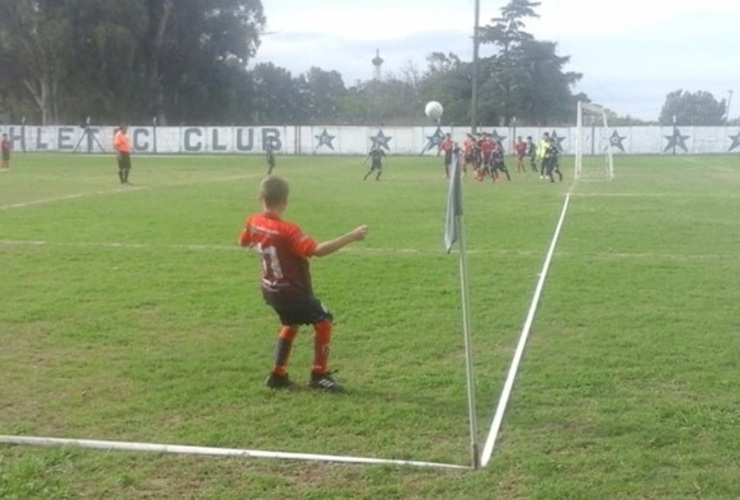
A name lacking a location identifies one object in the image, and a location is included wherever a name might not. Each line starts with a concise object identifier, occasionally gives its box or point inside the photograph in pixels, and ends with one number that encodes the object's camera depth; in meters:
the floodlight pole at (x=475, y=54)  50.12
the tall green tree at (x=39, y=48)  66.94
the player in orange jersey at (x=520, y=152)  40.84
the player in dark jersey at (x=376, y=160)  33.97
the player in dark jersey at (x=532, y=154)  41.06
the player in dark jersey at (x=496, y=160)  35.06
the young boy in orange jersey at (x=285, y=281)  6.91
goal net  36.06
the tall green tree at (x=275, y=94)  90.31
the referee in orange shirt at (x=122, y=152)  29.17
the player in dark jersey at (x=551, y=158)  33.50
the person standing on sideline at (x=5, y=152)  39.38
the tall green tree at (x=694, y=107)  85.44
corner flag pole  5.48
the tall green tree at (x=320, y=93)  97.50
